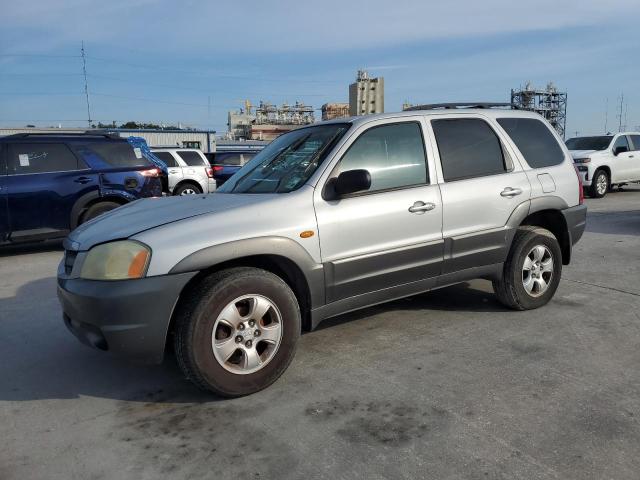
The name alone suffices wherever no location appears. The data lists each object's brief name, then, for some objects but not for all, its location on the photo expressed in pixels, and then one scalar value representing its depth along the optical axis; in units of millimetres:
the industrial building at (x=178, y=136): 33688
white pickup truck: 15000
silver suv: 3057
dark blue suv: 7695
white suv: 15133
